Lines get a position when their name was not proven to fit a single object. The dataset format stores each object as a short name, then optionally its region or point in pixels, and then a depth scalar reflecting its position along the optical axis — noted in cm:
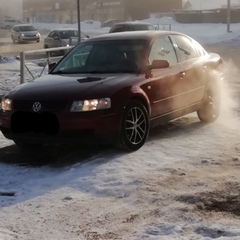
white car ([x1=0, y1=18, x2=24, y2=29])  7388
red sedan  710
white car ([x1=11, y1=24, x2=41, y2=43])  4469
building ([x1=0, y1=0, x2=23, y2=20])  13375
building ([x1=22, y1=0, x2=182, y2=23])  8519
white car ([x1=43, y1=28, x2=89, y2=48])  3212
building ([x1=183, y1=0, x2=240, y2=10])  12729
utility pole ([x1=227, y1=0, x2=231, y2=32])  4157
